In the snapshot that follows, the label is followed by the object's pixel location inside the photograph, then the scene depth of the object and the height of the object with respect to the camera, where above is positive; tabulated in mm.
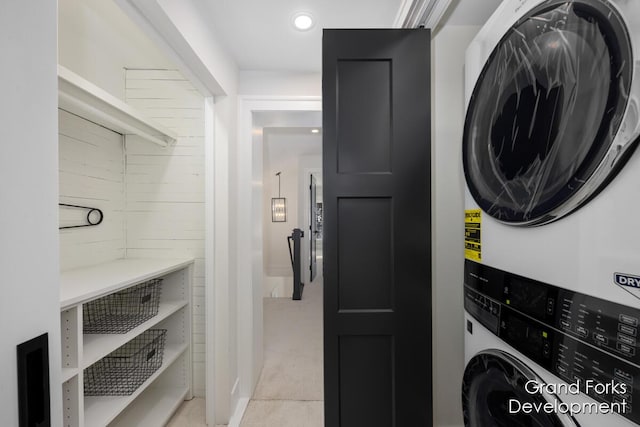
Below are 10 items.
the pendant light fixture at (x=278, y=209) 5422 +148
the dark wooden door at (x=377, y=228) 1111 -53
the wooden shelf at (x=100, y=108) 1148 +572
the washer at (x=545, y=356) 479 -322
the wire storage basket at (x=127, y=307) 1539 -564
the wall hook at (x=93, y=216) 1724 +11
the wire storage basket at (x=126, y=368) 1513 -943
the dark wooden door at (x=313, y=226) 5507 -215
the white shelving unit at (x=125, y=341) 1095 -624
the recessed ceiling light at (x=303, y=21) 1460 +1090
